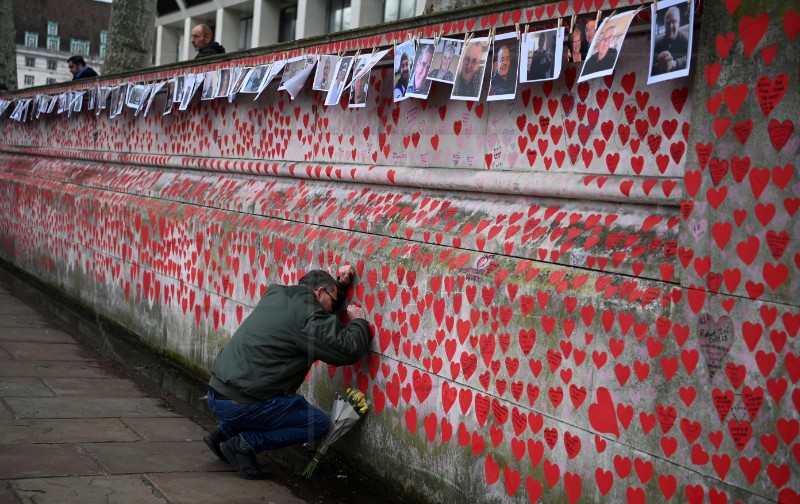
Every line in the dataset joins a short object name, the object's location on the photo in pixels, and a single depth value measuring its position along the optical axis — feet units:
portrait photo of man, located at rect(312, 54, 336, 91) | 19.44
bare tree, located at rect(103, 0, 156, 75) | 50.83
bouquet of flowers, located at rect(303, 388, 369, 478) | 16.90
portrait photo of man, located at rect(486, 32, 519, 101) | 14.35
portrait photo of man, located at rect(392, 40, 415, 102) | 16.66
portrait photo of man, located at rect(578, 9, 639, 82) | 12.26
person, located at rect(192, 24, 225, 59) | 31.58
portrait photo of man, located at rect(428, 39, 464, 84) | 15.62
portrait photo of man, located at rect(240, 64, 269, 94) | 22.48
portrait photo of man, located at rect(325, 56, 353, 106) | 18.62
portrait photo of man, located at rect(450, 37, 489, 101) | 14.99
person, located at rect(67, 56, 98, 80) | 43.99
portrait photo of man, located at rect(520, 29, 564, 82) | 13.41
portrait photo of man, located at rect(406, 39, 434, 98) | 16.11
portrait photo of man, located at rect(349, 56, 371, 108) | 18.04
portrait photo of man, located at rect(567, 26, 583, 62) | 13.14
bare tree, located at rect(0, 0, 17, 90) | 75.41
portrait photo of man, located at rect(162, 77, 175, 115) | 28.60
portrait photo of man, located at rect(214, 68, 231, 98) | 24.41
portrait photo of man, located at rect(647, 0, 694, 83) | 11.44
